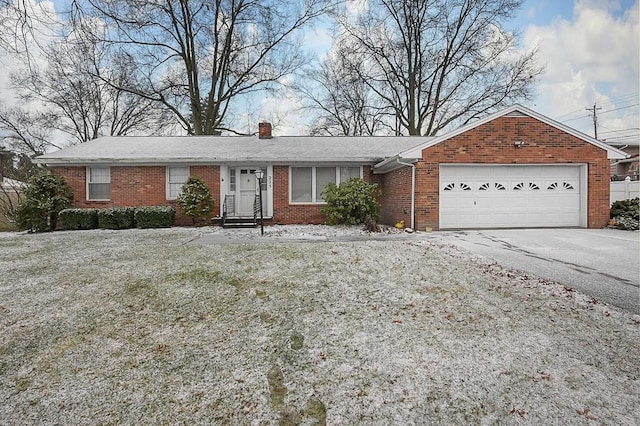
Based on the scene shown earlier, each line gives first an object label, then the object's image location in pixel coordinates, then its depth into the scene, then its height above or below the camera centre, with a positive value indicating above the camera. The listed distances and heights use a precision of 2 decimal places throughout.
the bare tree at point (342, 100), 23.87 +7.77
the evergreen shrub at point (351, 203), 11.38 +0.18
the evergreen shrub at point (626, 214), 10.20 -0.22
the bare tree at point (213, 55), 20.09 +9.46
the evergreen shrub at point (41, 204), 11.17 +0.21
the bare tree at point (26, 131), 21.36 +5.02
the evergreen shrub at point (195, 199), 11.78 +0.35
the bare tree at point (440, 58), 21.19 +9.46
